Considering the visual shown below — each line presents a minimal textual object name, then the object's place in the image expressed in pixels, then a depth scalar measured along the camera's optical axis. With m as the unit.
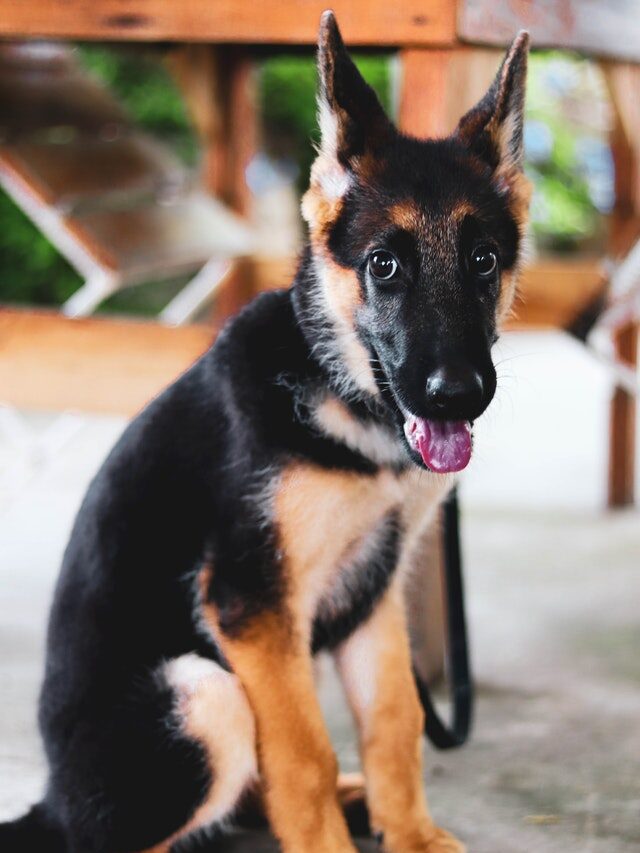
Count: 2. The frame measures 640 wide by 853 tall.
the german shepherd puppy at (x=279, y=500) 2.15
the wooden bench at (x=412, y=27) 3.00
